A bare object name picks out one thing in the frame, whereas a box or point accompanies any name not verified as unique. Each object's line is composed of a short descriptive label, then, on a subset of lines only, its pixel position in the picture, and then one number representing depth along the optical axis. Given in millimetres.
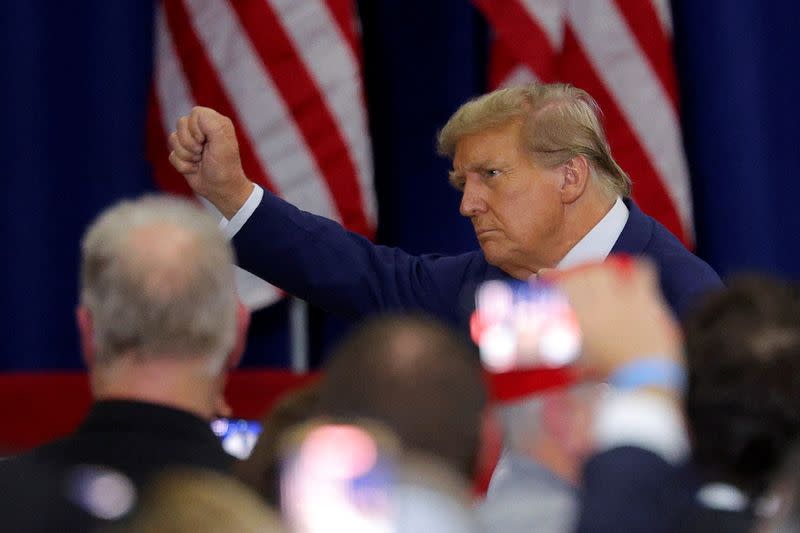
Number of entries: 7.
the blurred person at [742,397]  6647
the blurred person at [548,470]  6852
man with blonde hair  8773
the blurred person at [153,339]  7886
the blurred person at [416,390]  6394
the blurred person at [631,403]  6876
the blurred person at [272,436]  7409
